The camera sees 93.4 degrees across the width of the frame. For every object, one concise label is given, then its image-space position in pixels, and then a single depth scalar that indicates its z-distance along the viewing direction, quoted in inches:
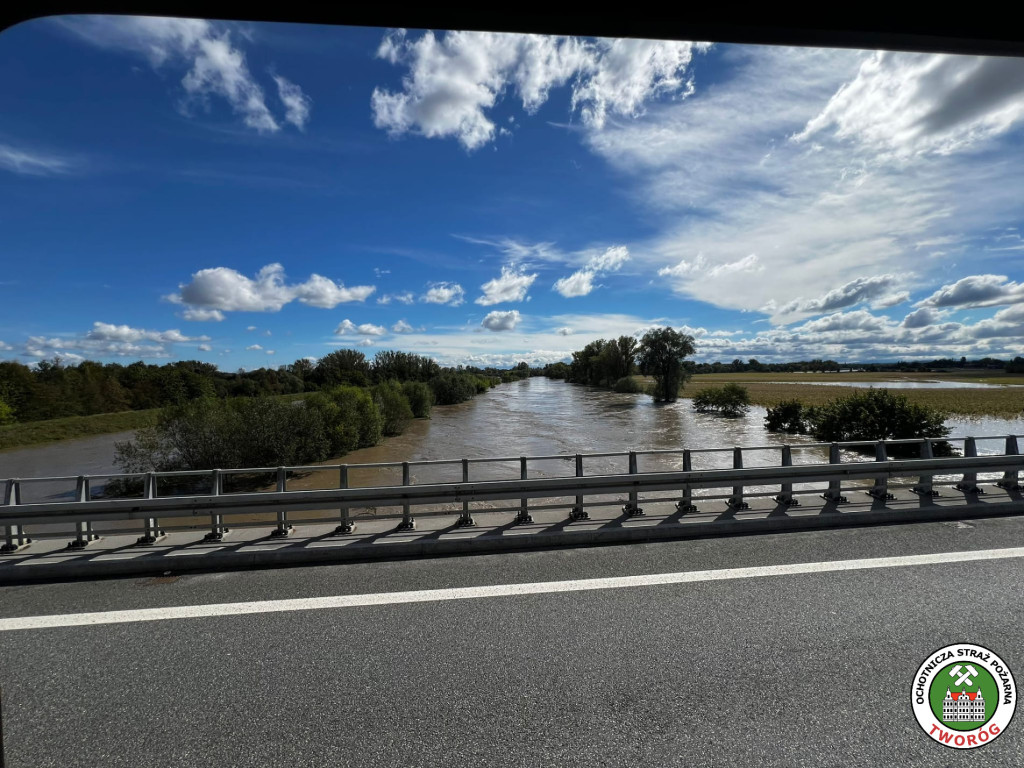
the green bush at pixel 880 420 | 738.2
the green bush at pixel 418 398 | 1800.0
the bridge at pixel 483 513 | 203.0
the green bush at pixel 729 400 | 1738.4
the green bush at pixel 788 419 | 1157.7
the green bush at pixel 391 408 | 1302.9
